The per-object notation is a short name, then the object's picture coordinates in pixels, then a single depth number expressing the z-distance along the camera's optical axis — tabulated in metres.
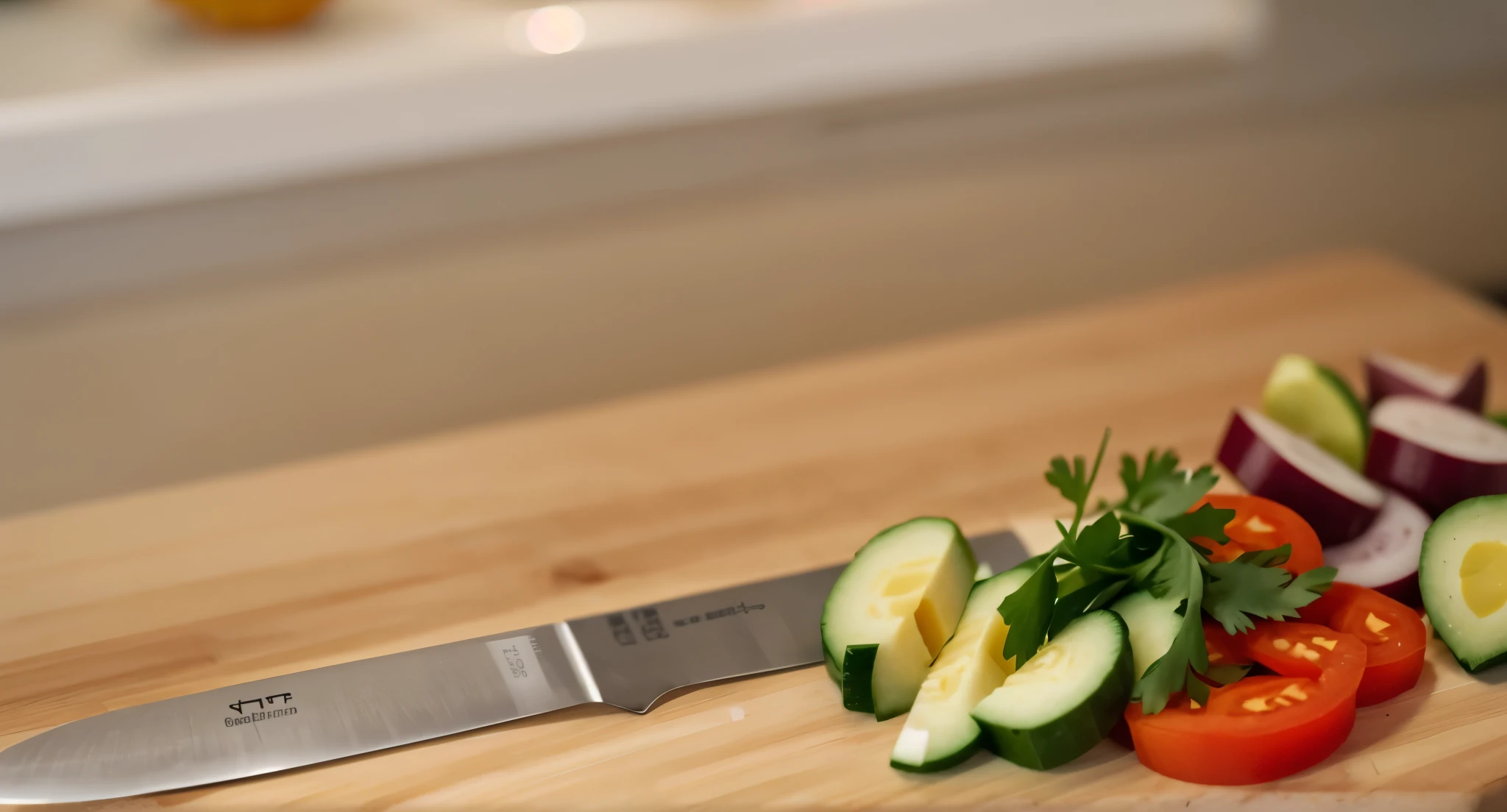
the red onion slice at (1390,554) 1.00
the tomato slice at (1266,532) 0.98
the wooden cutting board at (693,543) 0.94
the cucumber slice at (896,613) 0.96
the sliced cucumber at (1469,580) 0.97
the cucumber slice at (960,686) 0.94
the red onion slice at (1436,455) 1.02
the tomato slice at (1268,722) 0.92
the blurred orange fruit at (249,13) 1.17
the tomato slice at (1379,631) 0.96
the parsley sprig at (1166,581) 0.93
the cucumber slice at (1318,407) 1.06
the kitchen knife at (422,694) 0.93
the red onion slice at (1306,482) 1.01
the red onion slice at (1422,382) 1.08
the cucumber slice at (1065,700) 0.92
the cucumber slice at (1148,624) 0.94
